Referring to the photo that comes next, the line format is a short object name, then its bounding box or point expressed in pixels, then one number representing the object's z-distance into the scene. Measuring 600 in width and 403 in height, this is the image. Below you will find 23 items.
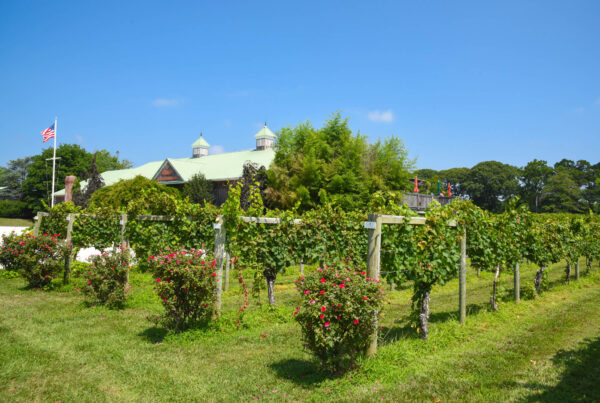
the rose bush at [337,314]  4.55
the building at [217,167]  36.28
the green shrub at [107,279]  8.62
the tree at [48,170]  56.59
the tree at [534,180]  62.81
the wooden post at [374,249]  5.46
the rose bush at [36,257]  10.19
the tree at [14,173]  80.44
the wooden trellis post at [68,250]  10.93
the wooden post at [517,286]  9.40
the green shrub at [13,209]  56.62
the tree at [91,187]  34.69
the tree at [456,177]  76.06
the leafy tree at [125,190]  26.12
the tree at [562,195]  54.66
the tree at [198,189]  31.70
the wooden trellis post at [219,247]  7.56
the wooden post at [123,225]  10.52
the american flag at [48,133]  29.44
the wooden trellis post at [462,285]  7.36
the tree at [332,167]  24.52
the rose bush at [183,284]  6.36
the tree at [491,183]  68.88
